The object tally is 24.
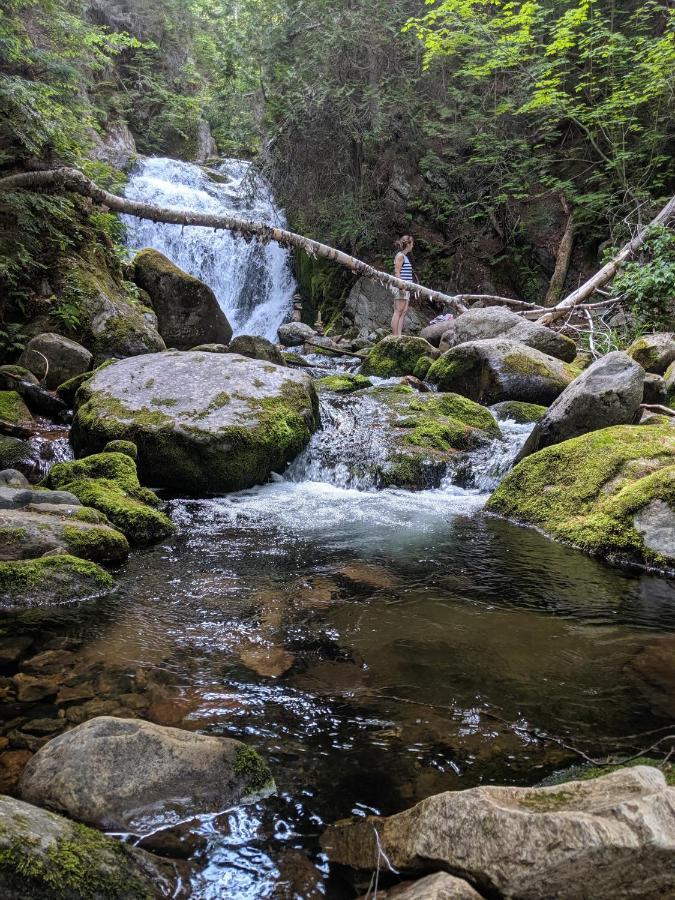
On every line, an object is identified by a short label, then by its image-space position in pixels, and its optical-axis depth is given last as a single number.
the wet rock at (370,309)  17.42
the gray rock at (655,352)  9.55
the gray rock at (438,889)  1.46
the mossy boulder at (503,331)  11.23
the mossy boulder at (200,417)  6.36
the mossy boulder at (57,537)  3.92
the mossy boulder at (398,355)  11.88
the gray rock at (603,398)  6.50
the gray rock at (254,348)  10.69
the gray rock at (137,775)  1.87
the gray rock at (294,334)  15.95
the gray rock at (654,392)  8.06
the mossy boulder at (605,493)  4.73
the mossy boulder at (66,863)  1.42
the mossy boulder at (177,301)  12.26
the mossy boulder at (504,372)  9.60
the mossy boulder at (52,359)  8.45
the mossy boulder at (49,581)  3.60
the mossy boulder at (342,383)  10.08
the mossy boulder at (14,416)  6.79
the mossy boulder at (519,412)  9.04
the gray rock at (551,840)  1.41
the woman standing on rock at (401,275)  12.12
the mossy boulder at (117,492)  4.96
